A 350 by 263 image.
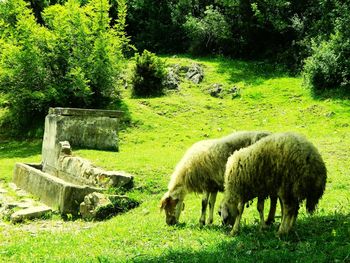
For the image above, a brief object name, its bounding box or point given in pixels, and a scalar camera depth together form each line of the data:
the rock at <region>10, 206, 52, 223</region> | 11.60
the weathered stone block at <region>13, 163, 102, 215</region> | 11.88
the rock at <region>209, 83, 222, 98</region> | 27.87
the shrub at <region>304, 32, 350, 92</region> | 25.03
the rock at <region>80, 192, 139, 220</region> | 11.30
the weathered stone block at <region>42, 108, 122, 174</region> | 18.03
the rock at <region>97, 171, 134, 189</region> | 12.61
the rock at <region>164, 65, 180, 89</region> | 28.19
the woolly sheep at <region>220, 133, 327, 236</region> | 6.94
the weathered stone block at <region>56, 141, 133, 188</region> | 12.67
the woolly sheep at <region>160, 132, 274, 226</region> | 8.89
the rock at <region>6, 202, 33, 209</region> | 12.62
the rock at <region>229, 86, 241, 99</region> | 27.36
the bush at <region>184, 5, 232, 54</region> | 33.50
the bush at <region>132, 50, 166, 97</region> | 27.08
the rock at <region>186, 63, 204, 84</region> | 29.25
